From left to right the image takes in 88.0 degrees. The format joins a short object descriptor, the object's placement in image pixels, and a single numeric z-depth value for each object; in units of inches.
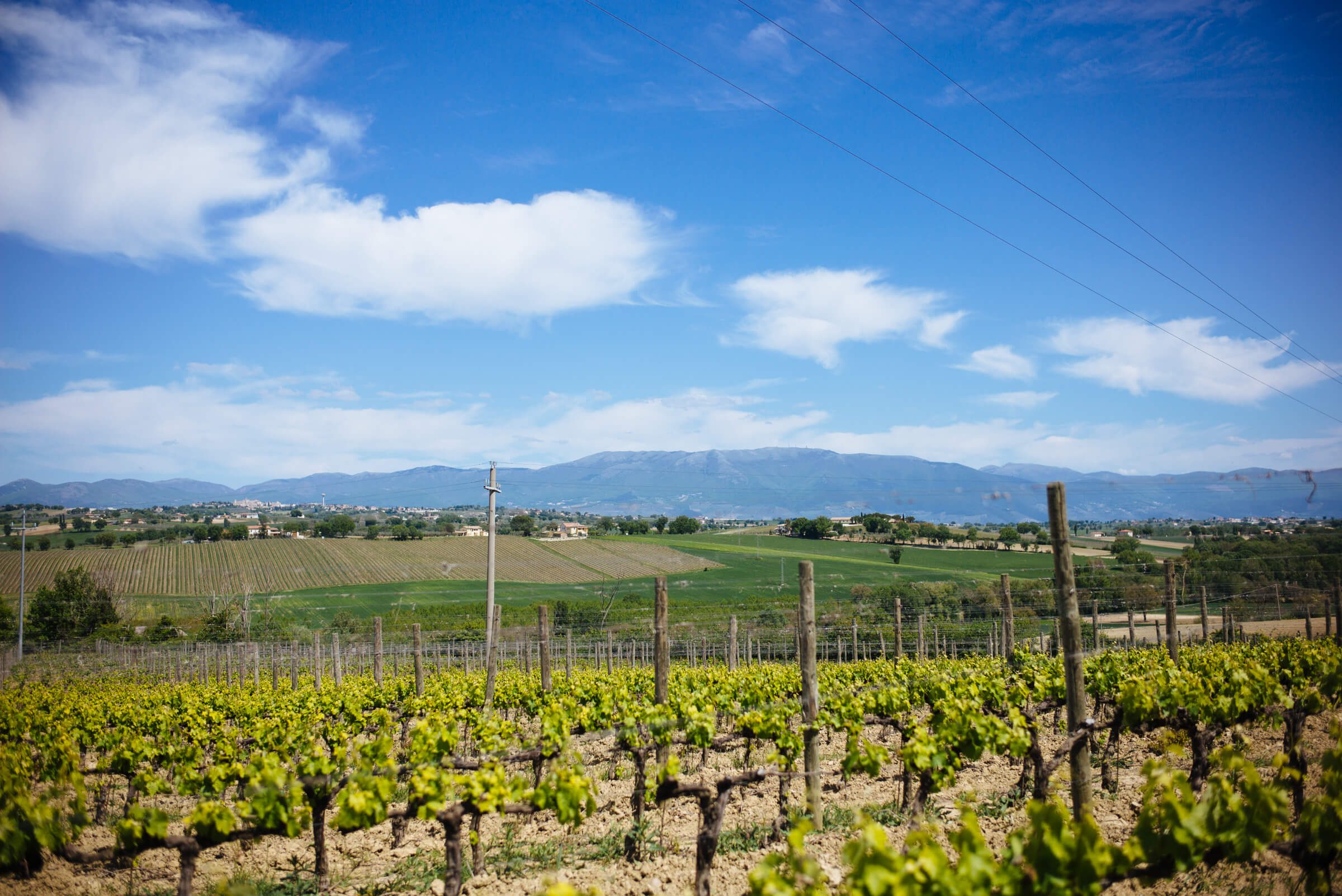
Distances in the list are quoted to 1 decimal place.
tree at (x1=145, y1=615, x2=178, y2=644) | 1494.8
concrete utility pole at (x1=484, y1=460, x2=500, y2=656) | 525.3
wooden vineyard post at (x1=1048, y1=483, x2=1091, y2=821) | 215.5
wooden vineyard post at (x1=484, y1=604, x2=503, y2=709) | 485.7
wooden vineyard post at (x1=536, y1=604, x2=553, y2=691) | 463.2
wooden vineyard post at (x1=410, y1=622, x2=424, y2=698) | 524.4
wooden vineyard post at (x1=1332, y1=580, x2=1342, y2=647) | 683.4
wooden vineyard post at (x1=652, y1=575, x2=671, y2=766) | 334.6
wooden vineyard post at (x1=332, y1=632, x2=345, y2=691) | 707.4
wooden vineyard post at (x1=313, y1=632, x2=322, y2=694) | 699.4
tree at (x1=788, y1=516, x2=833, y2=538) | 1909.4
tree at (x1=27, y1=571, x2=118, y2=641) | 1581.0
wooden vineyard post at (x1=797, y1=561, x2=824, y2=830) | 279.6
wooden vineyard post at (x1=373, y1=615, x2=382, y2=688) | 615.5
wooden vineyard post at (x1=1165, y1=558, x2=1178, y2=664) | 504.7
